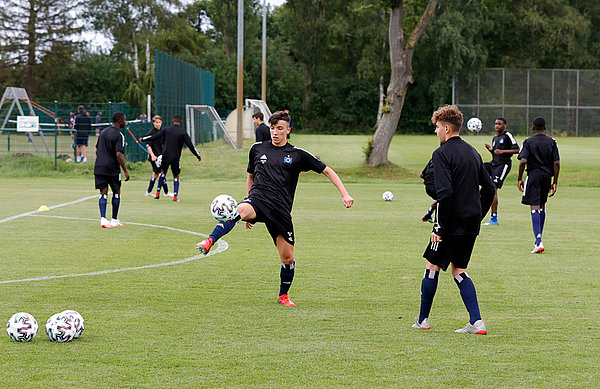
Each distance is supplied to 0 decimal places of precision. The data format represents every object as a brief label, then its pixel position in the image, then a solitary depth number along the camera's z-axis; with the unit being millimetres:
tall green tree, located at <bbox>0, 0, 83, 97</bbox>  67375
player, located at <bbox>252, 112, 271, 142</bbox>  21797
